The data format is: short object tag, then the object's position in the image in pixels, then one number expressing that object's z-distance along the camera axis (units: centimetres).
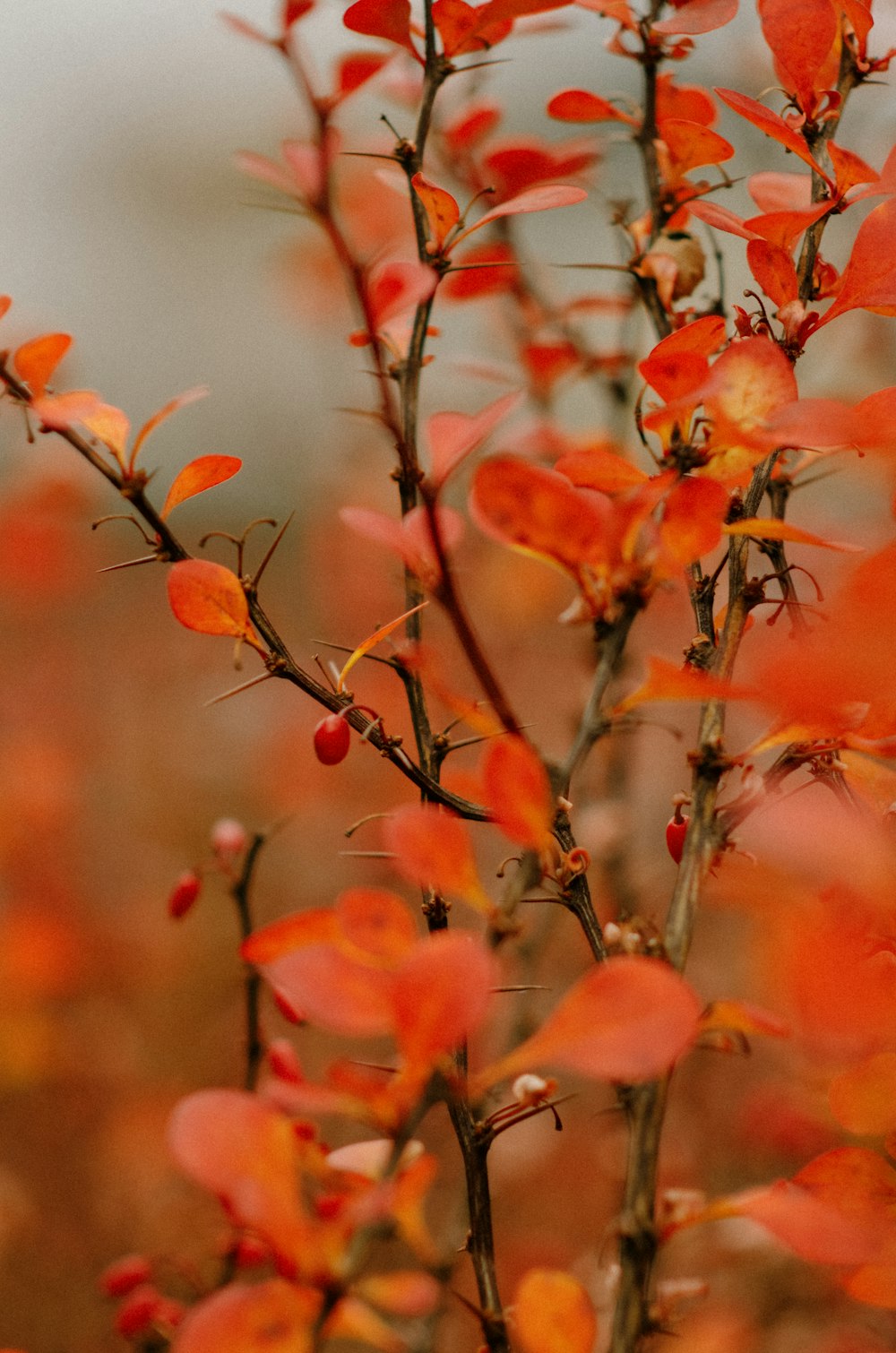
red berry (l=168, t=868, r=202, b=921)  116
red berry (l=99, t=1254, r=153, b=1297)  115
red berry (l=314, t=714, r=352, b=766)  109
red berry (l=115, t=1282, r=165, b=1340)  113
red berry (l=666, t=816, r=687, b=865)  109
